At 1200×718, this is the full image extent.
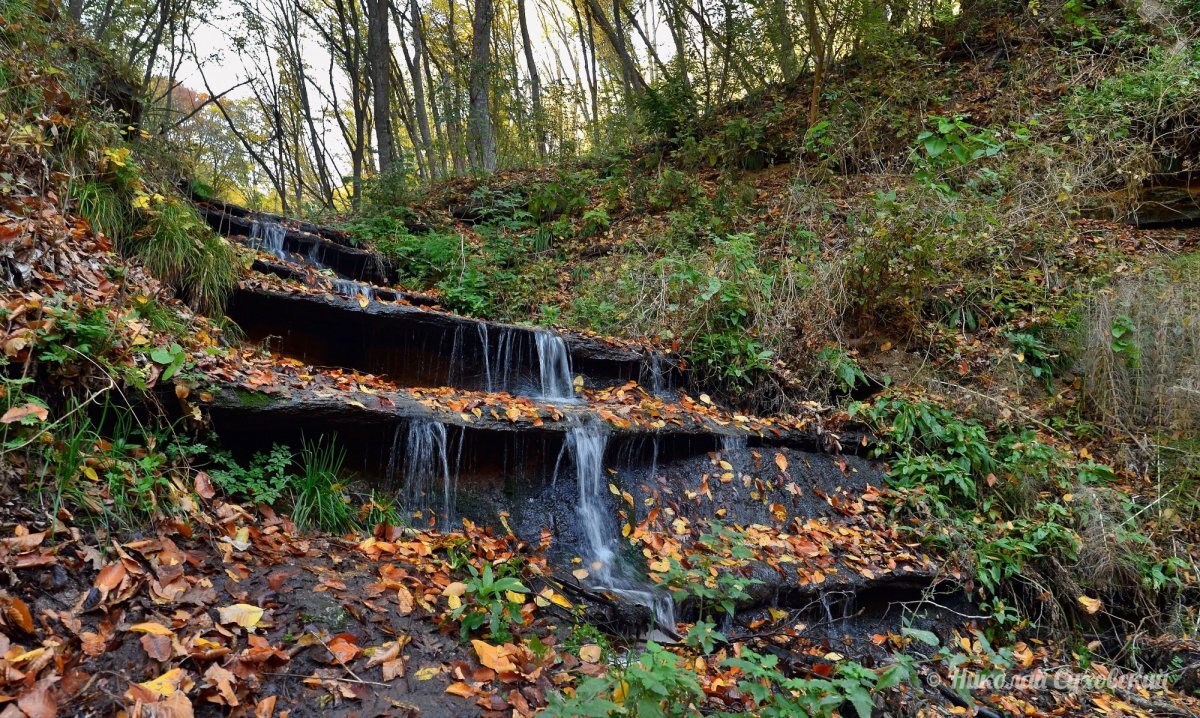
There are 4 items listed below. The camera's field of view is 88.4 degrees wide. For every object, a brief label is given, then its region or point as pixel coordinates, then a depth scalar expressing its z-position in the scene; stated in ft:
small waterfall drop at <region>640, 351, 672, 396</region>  23.32
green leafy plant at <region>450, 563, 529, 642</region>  10.16
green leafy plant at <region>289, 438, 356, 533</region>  13.20
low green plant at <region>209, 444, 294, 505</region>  12.59
